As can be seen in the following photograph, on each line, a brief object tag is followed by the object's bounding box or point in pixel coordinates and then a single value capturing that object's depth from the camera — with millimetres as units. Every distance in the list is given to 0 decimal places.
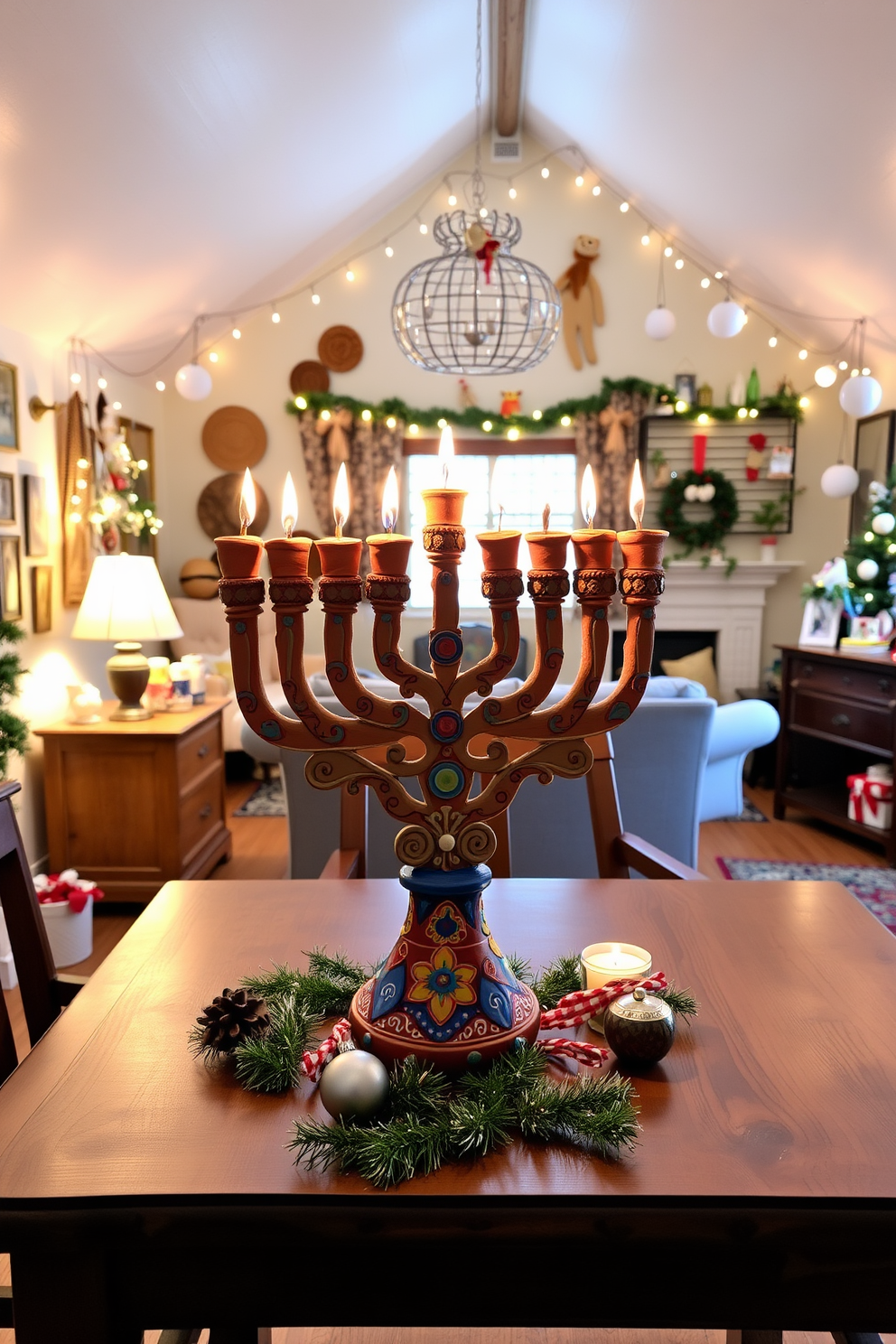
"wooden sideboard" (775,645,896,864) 4348
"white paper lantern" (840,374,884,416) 4695
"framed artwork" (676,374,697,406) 6445
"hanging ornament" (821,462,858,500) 5570
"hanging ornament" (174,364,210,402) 5184
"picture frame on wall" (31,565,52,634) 4043
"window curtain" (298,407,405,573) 6504
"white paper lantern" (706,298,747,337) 4758
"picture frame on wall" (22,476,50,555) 4004
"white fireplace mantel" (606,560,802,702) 6492
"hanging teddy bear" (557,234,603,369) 6457
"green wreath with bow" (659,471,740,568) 6445
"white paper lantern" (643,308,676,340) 5488
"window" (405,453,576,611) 6688
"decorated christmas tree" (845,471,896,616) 4609
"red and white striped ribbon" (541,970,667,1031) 1022
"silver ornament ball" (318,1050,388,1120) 851
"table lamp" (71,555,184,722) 3545
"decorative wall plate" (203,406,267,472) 6555
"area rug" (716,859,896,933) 3844
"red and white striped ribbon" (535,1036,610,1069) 961
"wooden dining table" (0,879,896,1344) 768
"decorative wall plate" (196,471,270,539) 6562
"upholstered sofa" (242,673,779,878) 2947
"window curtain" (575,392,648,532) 6449
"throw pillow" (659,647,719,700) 6391
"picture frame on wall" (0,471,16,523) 3779
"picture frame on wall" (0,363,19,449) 3811
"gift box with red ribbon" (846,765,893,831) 4305
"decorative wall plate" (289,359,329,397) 6535
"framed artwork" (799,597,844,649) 4836
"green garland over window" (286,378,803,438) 6418
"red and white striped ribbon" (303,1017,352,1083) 933
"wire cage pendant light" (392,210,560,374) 3178
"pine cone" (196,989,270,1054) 988
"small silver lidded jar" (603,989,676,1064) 954
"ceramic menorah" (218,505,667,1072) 931
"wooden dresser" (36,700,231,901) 3596
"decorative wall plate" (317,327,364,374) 6535
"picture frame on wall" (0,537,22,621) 3740
